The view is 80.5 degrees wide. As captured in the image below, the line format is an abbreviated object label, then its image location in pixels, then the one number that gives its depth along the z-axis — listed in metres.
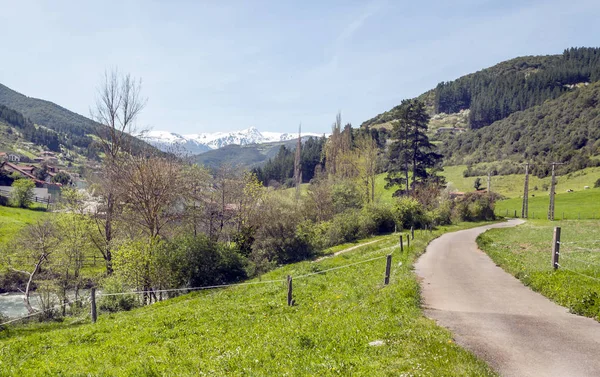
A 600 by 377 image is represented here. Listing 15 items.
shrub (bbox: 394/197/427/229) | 45.62
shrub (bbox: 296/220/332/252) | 35.06
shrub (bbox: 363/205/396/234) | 44.44
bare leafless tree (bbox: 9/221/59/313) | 30.50
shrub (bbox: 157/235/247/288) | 24.06
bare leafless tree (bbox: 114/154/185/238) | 26.36
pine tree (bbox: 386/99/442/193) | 58.66
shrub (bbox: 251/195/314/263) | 32.72
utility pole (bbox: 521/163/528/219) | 65.22
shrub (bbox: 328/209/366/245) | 40.00
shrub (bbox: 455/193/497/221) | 60.09
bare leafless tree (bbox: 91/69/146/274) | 28.86
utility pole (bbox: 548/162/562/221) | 55.17
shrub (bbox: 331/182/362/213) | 48.80
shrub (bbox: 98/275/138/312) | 22.57
